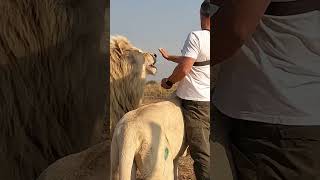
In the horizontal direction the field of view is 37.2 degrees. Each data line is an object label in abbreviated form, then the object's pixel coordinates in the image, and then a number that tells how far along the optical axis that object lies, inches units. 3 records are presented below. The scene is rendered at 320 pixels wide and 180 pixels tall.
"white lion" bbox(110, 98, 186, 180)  104.0
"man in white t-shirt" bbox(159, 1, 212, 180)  150.9
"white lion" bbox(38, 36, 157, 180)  216.5
